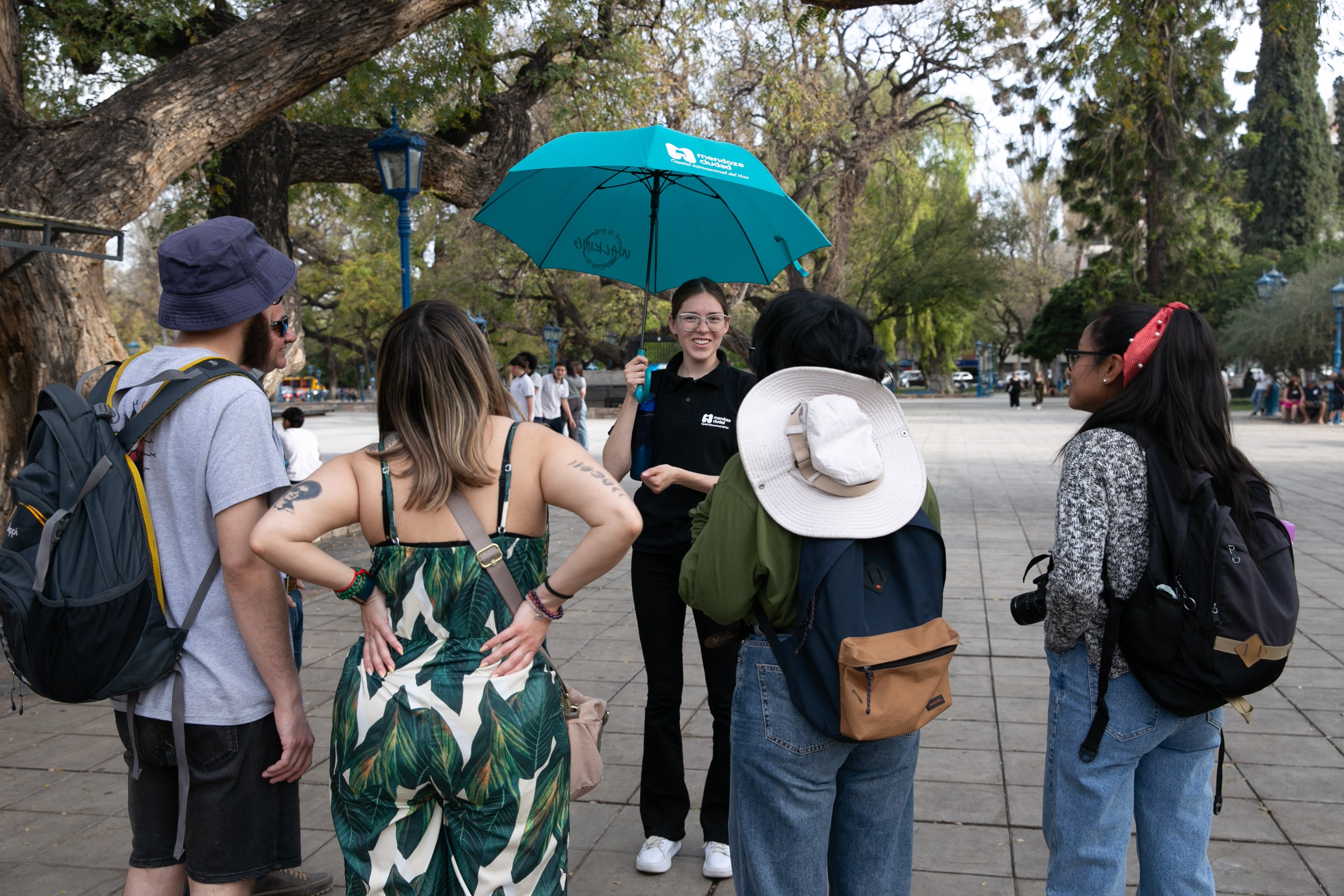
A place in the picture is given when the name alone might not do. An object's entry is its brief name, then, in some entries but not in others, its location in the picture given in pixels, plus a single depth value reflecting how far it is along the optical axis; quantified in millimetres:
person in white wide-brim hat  1916
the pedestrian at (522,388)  15992
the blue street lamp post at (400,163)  8000
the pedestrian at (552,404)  17094
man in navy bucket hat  2016
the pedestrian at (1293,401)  26812
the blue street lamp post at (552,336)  31203
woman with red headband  2170
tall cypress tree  43844
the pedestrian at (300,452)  7297
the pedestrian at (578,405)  18906
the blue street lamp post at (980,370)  54281
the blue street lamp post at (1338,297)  27141
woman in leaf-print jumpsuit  1881
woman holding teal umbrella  3141
